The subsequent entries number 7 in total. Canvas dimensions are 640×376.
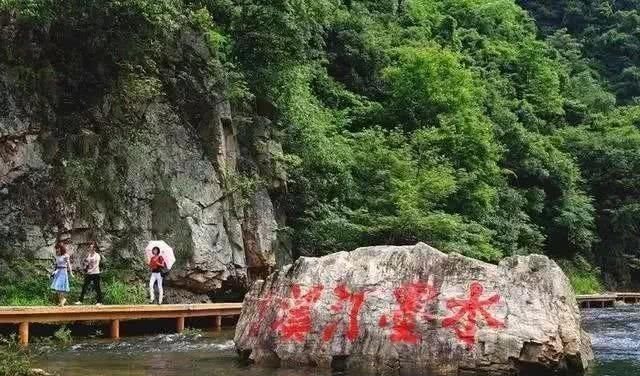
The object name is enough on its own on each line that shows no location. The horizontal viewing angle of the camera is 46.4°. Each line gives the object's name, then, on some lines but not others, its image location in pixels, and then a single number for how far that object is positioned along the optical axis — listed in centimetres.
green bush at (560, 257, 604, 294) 3522
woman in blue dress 1540
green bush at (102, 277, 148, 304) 1714
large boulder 945
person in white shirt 1587
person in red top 1656
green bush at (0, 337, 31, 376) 801
